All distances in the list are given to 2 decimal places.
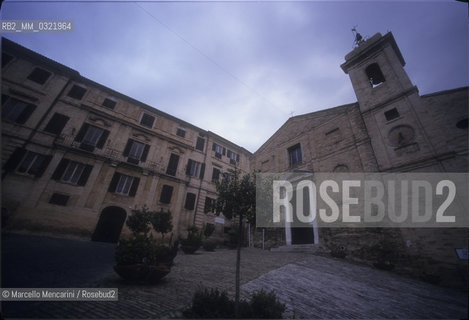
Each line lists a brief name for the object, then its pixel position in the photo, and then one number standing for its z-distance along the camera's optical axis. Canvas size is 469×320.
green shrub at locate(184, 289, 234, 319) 4.43
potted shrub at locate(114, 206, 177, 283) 6.09
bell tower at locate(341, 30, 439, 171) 11.63
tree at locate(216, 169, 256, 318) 6.63
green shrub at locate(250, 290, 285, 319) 4.50
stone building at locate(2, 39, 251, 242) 14.04
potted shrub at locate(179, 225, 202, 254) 13.58
